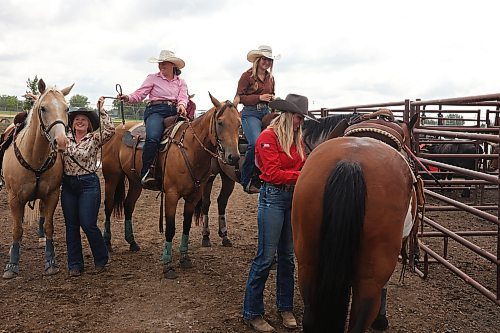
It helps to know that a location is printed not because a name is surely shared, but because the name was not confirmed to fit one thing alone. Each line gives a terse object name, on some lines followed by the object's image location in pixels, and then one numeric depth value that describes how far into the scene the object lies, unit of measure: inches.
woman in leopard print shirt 183.0
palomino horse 167.0
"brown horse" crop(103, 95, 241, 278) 181.0
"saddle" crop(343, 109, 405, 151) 125.6
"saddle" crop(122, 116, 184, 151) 199.9
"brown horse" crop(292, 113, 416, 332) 89.0
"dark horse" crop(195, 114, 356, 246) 191.3
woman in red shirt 126.7
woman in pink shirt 198.1
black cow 393.7
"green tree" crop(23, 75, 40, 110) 1257.7
